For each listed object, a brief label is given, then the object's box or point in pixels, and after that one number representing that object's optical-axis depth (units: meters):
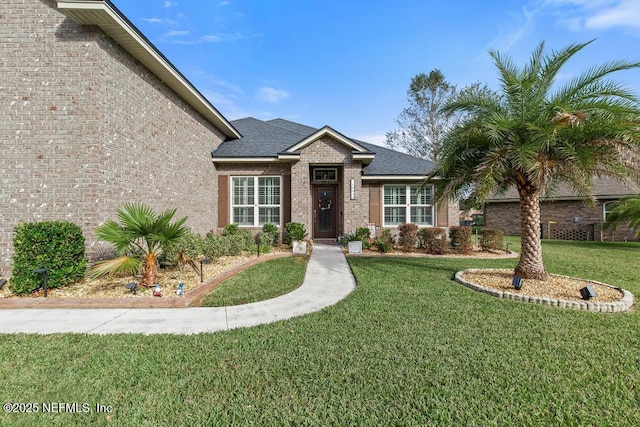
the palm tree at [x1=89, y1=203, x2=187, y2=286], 5.20
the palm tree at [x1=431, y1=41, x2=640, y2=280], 5.40
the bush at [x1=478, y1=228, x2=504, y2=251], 11.68
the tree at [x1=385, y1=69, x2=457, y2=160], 28.33
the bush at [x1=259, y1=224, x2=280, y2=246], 11.27
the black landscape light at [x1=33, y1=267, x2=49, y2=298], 5.08
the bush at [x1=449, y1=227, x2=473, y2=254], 11.01
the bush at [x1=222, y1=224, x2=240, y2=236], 11.91
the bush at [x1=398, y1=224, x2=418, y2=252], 11.20
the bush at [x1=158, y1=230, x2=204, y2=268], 7.10
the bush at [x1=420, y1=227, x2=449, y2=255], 10.85
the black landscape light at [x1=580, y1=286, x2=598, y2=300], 4.95
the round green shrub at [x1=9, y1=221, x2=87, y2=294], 5.27
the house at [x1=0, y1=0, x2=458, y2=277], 6.39
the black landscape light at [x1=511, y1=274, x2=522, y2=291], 5.60
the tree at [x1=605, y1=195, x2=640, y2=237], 12.83
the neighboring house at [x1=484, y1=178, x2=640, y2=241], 17.46
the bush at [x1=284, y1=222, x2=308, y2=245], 11.19
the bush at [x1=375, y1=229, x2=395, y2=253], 10.80
